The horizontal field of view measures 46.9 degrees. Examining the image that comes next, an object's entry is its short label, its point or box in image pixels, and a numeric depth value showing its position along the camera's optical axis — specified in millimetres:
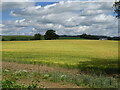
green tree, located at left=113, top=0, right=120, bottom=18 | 13514
